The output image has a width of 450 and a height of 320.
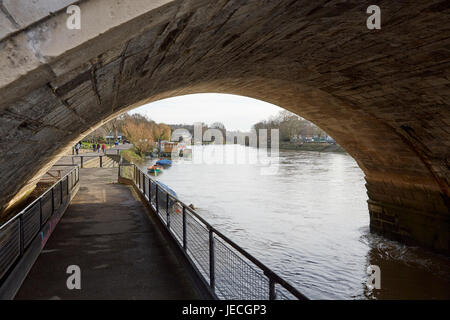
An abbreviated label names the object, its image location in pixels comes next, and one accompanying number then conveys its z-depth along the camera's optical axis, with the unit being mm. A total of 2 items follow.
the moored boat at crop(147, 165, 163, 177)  38978
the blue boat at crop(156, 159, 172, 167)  48562
